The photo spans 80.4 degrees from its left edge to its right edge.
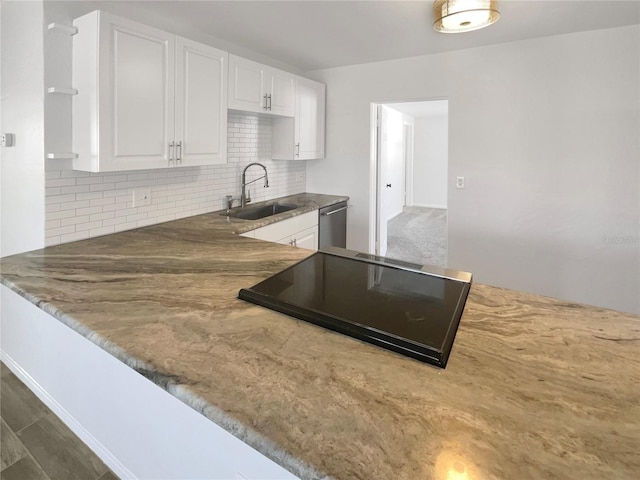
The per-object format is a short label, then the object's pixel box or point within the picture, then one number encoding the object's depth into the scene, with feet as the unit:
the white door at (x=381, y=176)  13.65
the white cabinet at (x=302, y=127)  12.34
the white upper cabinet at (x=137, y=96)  6.70
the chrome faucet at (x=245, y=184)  11.48
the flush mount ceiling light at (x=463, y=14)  6.15
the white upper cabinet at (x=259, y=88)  9.60
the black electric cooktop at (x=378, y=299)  3.59
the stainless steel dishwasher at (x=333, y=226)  12.55
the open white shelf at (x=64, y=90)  6.72
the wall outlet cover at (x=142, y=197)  8.59
